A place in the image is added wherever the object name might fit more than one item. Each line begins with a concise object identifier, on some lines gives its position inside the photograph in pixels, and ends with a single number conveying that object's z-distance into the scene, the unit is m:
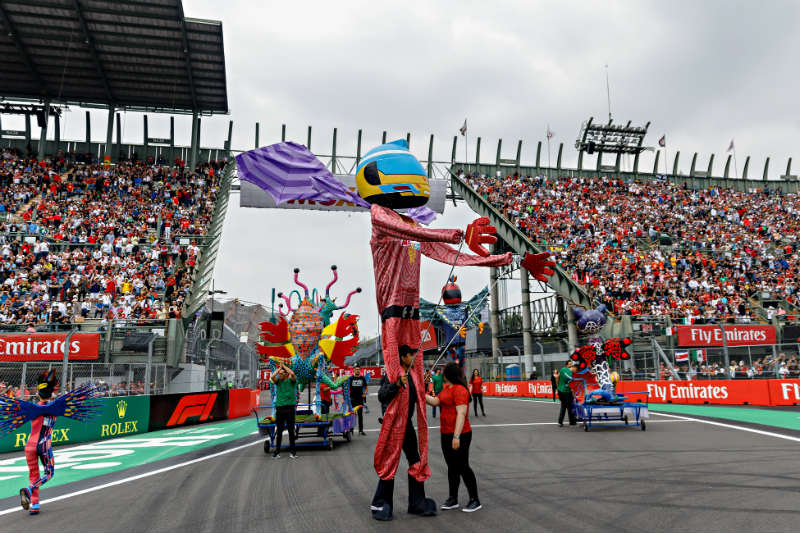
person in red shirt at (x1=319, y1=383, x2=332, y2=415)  11.40
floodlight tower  41.22
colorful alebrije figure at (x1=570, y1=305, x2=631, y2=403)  13.00
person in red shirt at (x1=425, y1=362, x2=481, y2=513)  5.43
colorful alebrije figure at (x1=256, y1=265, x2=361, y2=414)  11.38
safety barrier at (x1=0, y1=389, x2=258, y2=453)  12.72
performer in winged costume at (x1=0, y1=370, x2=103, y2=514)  6.36
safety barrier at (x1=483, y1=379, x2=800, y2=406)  17.34
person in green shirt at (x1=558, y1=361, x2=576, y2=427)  13.39
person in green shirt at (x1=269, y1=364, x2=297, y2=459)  9.84
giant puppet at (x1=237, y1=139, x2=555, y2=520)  5.21
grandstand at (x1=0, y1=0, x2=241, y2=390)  21.81
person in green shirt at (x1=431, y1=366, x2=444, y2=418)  16.33
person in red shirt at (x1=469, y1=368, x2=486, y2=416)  17.48
